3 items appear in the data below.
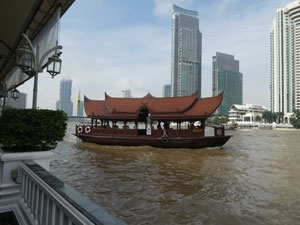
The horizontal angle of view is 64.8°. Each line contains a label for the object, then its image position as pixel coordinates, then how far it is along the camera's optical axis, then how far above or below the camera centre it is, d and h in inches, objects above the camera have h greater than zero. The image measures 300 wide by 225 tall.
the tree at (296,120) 3277.6 +31.9
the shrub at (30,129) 124.3 -5.9
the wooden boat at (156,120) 685.3 +0.4
